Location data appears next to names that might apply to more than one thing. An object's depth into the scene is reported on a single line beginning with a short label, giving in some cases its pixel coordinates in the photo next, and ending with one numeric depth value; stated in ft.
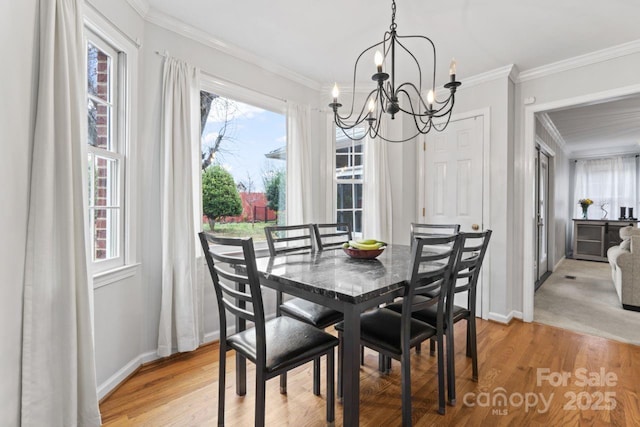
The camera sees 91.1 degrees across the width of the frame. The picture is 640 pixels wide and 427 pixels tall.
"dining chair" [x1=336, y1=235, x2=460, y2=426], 5.15
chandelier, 5.43
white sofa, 11.53
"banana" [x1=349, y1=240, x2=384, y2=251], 6.88
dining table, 4.40
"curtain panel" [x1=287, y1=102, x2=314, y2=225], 10.94
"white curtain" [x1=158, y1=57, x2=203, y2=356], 7.74
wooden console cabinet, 21.49
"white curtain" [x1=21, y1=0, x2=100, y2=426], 4.61
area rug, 10.04
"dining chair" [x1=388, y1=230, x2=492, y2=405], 6.19
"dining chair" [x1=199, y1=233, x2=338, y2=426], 4.65
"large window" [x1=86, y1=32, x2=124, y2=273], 6.50
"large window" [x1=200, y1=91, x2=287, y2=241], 9.32
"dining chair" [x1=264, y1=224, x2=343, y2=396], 6.44
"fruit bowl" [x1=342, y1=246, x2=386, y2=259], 6.84
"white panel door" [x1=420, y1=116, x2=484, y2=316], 11.34
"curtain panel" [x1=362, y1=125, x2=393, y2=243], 12.19
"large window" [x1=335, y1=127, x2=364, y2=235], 12.51
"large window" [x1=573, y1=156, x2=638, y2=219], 22.35
